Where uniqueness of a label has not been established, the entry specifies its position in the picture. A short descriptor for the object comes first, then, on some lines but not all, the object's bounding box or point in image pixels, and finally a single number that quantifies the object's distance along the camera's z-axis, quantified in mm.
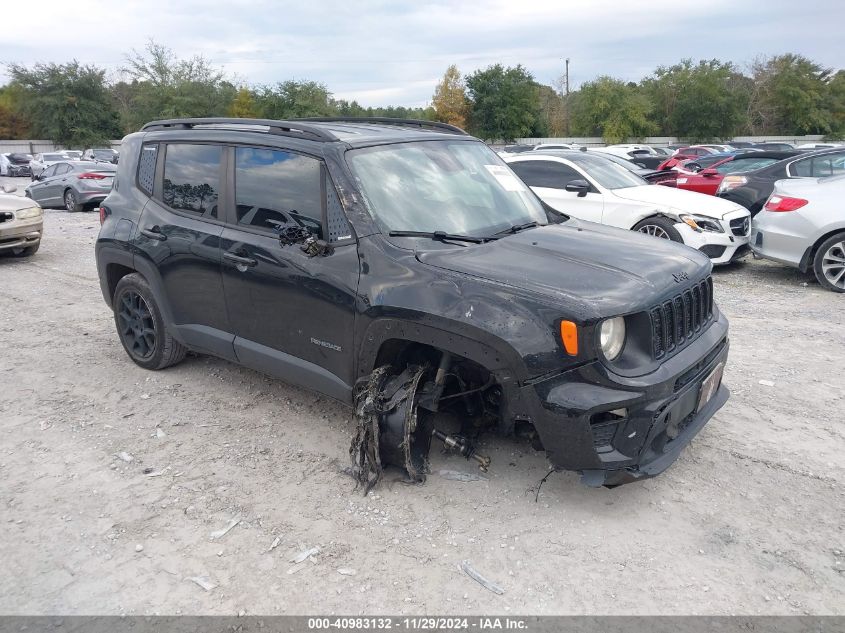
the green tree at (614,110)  53719
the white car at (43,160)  32300
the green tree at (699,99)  53000
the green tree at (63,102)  52094
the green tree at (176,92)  51881
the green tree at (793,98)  53031
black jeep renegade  3133
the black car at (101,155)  31692
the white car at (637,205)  8789
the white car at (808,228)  8031
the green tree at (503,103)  59031
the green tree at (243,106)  52141
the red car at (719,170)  13320
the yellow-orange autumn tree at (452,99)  62281
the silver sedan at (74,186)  17344
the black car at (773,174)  10516
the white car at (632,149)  28897
